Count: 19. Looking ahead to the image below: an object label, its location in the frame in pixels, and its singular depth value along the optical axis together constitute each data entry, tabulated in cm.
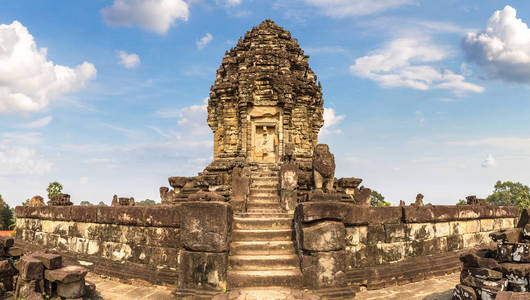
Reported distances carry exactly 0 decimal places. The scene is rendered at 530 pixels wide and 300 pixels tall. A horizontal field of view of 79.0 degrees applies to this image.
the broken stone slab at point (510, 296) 317
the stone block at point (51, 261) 463
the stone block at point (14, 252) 604
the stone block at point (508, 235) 406
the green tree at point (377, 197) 3691
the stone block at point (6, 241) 592
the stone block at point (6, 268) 564
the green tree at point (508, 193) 3709
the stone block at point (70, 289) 457
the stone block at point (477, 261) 401
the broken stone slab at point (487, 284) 369
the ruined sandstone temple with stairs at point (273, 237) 488
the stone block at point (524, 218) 426
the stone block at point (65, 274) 445
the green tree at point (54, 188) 2752
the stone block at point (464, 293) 383
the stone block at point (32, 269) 459
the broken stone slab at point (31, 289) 454
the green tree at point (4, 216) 2469
